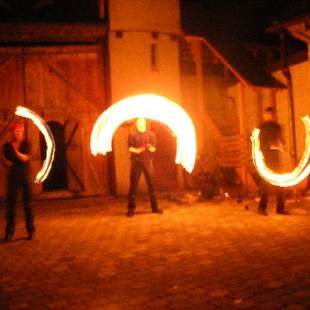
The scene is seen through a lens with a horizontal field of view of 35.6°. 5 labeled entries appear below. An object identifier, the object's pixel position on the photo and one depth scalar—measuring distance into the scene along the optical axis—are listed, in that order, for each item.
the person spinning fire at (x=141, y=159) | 10.39
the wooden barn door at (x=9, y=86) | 13.63
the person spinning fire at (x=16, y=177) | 8.00
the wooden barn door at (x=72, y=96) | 13.91
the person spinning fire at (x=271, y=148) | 9.46
